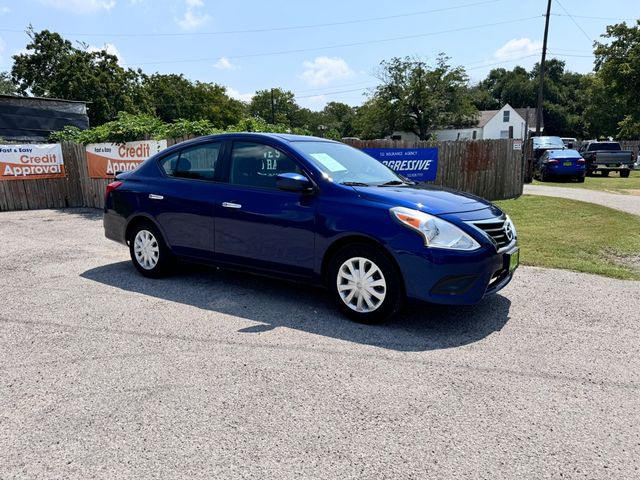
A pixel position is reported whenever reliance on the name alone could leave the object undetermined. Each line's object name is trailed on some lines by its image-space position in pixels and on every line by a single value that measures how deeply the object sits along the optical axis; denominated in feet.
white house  204.21
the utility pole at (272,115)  280.00
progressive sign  39.06
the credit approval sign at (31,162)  42.45
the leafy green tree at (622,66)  104.22
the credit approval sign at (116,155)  37.32
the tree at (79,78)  136.05
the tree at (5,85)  189.37
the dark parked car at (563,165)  67.56
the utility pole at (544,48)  97.00
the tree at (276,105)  321.24
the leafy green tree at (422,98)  160.97
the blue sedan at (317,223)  13.83
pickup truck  79.25
